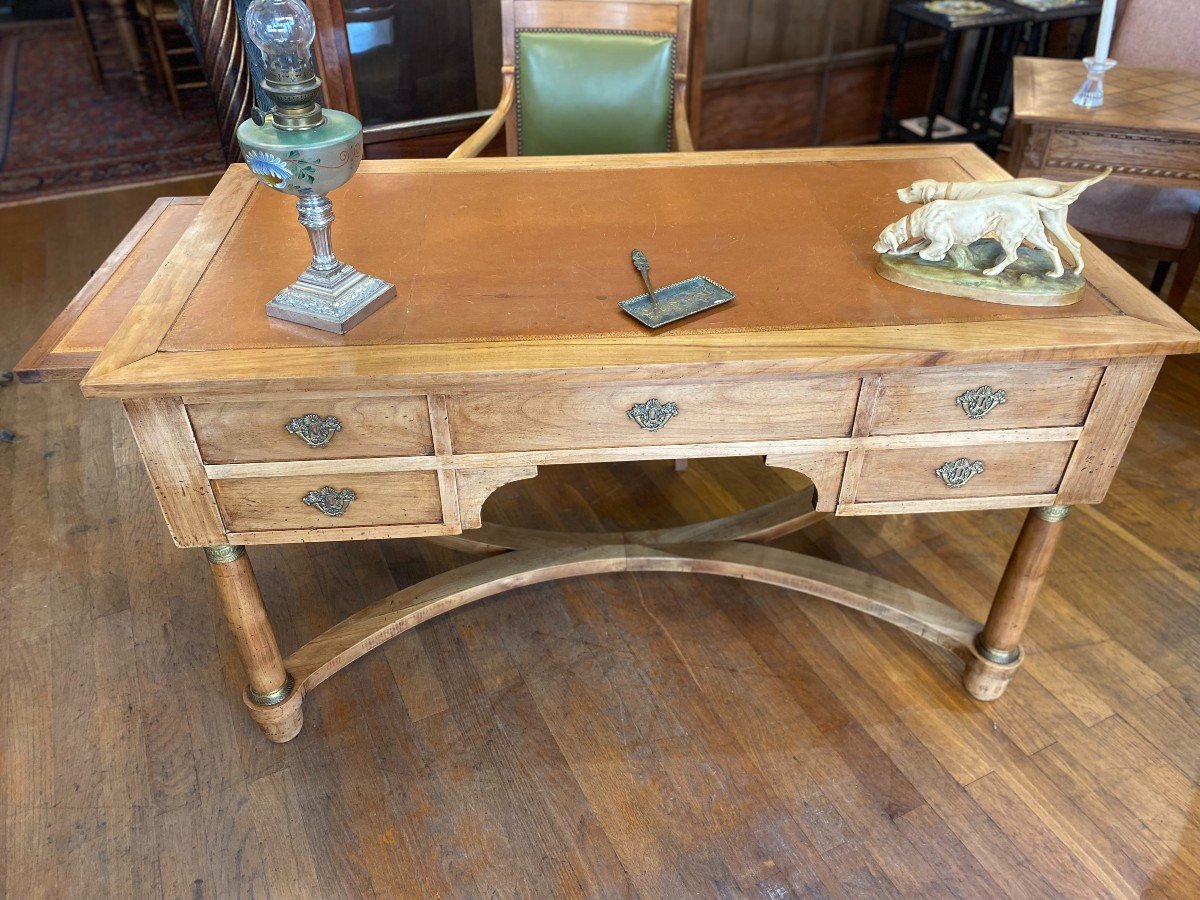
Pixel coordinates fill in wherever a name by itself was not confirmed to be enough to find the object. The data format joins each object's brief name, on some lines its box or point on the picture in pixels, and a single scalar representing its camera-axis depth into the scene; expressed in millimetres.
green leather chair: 2061
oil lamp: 1118
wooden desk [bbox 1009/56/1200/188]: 2092
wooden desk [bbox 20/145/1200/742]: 1184
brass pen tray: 1241
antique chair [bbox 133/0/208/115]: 4242
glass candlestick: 2141
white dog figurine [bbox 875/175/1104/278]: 1257
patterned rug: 3799
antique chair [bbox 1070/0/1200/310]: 2350
